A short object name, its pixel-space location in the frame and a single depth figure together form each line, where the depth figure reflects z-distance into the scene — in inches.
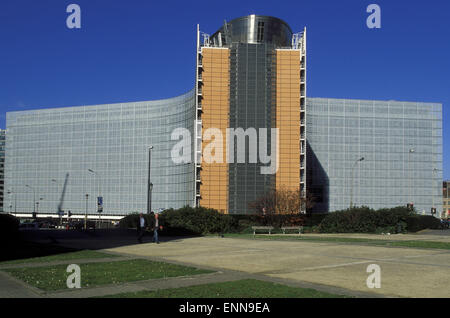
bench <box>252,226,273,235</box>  1302.4
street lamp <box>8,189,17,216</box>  4288.9
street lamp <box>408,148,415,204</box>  3603.8
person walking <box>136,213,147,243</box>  987.3
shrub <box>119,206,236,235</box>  1291.8
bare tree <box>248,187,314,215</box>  1787.6
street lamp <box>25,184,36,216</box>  4190.5
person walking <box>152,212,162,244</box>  955.1
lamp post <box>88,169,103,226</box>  4073.1
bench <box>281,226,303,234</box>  1339.8
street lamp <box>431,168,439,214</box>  3626.2
